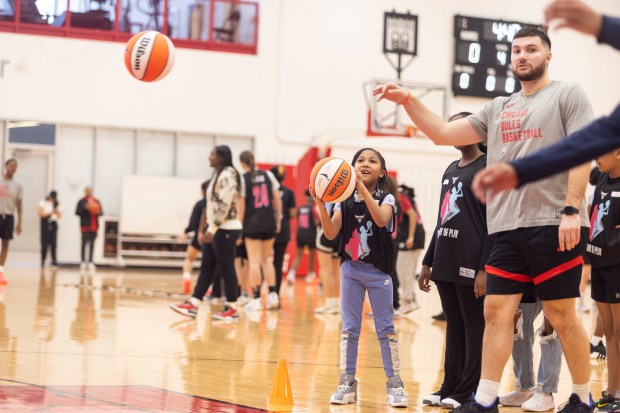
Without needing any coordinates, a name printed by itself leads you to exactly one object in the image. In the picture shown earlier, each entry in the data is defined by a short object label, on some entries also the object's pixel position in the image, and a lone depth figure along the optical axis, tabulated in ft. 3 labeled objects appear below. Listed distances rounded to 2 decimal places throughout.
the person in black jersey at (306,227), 55.42
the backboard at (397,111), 67.00
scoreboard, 75.31
